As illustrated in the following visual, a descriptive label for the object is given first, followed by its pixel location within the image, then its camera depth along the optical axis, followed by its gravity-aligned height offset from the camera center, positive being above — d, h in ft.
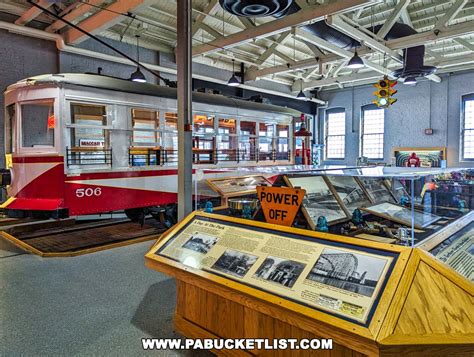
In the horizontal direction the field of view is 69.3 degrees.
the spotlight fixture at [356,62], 23.61 +6.92
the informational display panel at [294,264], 5.19 -1.88
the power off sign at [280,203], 7.20 -0.88
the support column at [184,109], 11.83 +1.89
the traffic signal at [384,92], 27.17 +5.55
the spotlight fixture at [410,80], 28.97 +6.95
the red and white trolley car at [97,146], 16.20 +0.92
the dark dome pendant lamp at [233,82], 30.35 +7.12
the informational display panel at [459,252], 5.80 -1.63
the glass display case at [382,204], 6.42 -0.99
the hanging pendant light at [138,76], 24.81 +6.28
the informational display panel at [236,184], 10.86 -0.71
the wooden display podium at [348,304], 4.55 -2.24
